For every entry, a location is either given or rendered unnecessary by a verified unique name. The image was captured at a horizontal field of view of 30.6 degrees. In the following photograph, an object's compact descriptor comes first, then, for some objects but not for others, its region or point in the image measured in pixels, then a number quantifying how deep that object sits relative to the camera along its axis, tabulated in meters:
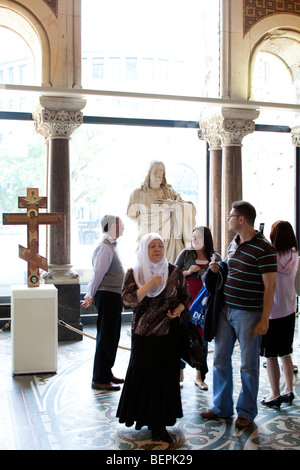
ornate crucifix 5.30
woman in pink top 4.20
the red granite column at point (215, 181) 7.79
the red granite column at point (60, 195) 6.55
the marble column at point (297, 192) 8.93
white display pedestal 4.99
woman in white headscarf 3.49
